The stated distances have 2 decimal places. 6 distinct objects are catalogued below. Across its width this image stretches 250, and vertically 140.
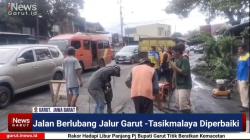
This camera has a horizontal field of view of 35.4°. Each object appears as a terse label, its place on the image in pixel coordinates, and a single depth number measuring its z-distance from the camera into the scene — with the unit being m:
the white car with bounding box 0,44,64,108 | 9.10
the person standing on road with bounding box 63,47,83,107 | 7.79
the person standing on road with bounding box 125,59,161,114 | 5.64
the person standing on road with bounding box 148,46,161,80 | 11.38
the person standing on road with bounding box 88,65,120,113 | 6.59
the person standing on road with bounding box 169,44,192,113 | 6.74
